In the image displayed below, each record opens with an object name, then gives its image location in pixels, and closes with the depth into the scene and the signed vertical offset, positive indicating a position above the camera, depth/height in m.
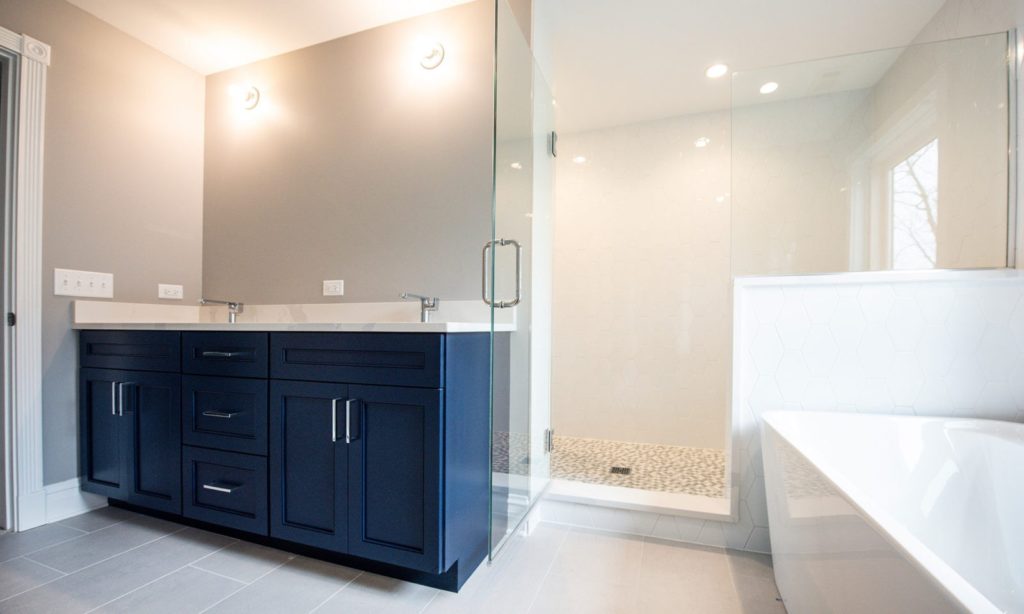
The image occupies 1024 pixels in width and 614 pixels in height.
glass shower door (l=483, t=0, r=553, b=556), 1.41 +0.11
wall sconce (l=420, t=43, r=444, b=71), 2.12 +1.28
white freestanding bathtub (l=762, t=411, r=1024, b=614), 0.73 -0.52
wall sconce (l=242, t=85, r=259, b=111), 2.52 +1.27
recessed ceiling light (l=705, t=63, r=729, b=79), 2.53 +1.47
